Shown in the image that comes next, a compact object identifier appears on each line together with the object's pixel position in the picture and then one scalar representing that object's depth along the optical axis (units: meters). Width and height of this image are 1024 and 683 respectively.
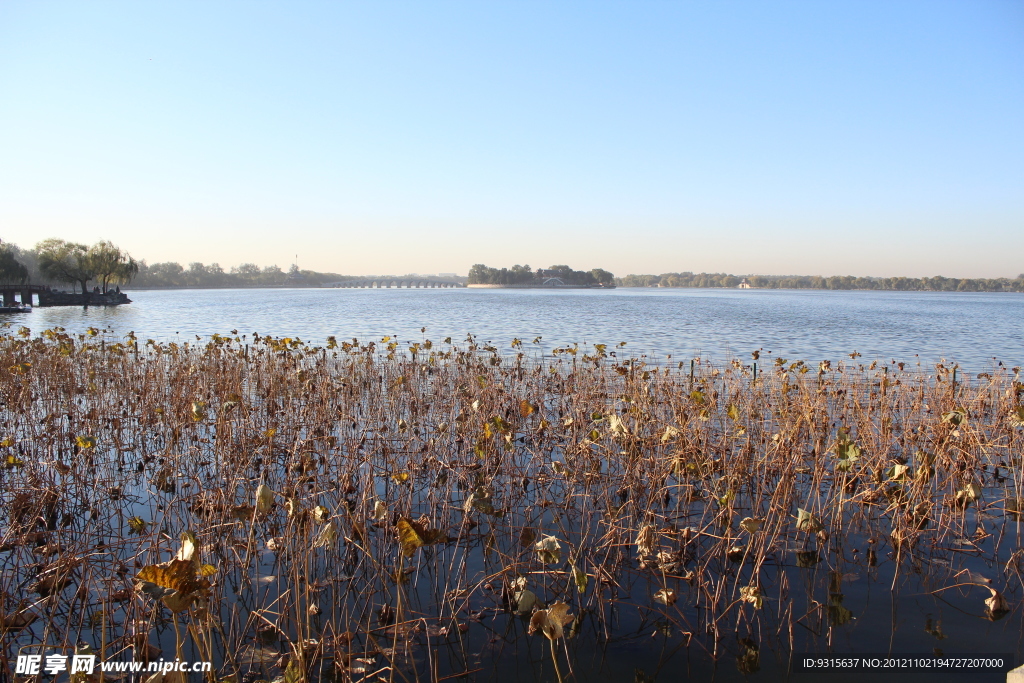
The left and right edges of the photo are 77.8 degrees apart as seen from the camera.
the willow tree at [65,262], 63.62
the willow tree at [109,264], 63.97
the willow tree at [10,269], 55.12
